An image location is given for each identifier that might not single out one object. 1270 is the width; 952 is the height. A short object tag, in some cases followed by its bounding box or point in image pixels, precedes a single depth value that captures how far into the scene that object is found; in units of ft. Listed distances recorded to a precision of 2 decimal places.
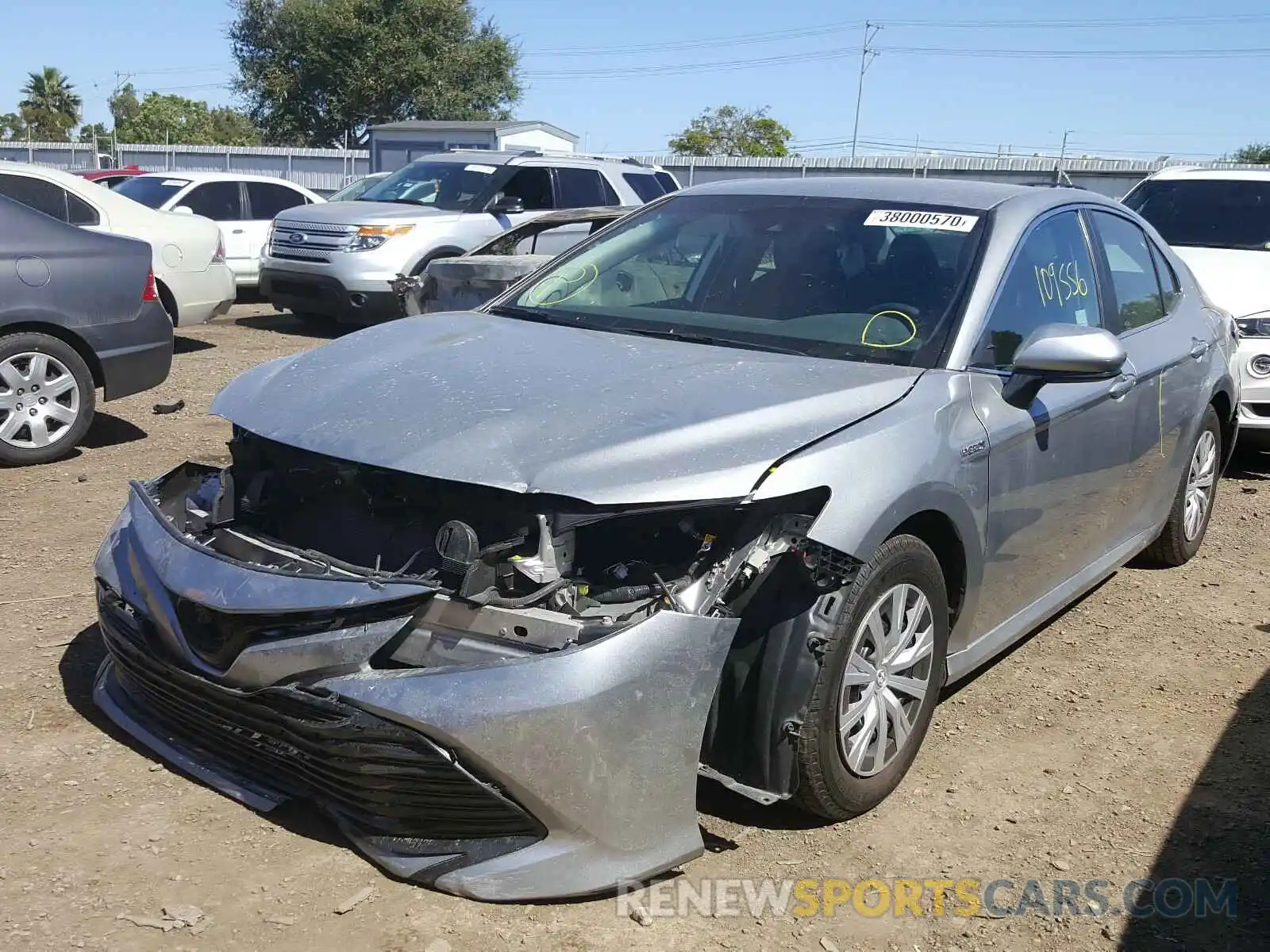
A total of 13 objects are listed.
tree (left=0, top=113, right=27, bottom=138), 257.55
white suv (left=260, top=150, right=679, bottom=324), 39.19
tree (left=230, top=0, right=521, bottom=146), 148.77
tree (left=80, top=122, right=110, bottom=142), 239.75
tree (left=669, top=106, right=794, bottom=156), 217.36
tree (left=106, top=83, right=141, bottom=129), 277.03
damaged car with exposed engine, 9.53
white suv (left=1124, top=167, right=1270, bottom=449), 25.23
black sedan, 22.41
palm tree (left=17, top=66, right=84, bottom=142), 246.68
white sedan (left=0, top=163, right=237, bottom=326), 29.66
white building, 112.16
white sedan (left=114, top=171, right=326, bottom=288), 47.24
